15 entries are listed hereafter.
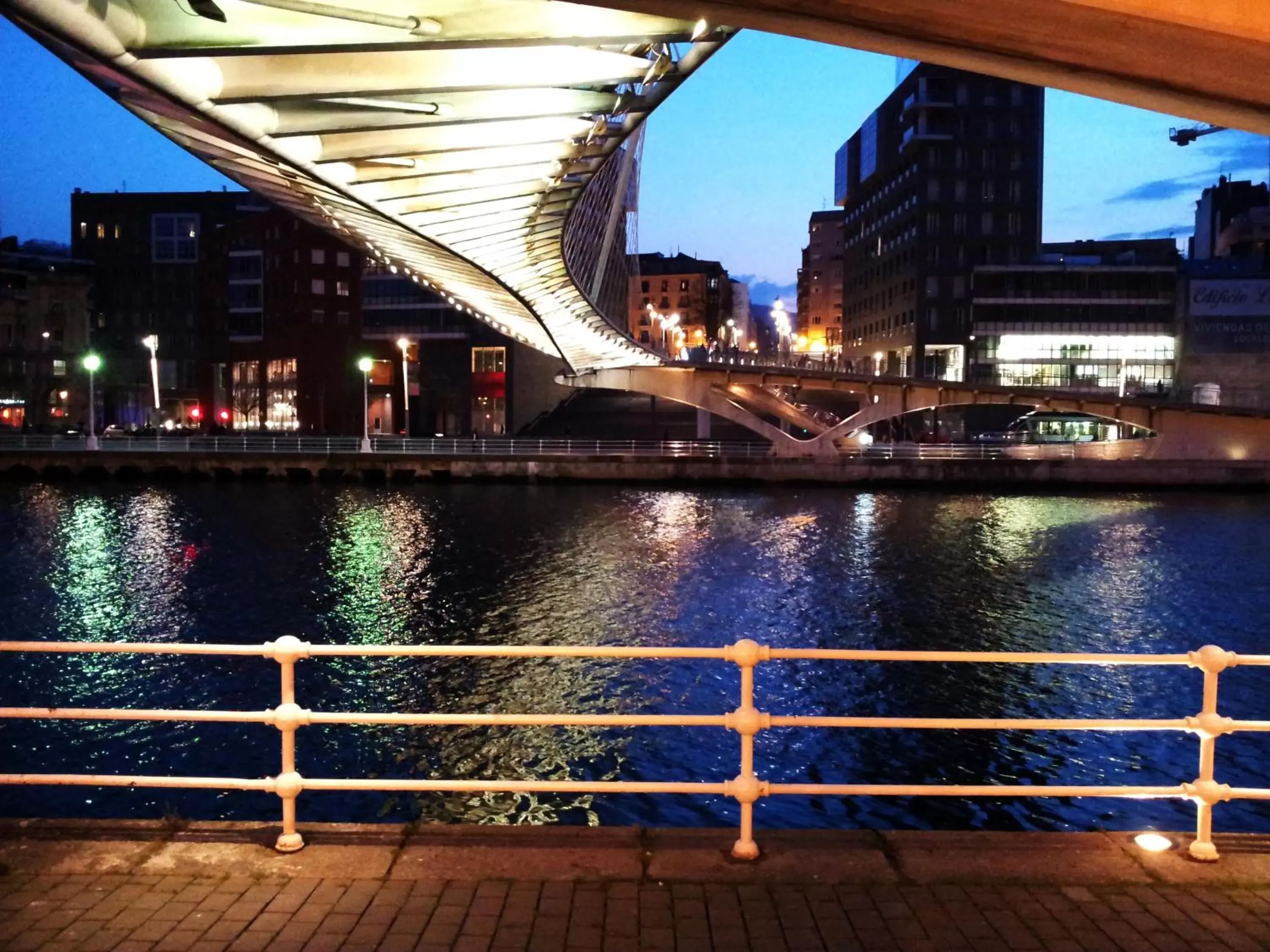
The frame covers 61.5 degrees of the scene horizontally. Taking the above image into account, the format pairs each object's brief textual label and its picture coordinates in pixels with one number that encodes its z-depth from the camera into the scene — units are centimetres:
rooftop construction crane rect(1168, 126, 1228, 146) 13275
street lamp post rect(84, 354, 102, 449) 5697
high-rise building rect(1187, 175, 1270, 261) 11206
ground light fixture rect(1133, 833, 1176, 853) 497
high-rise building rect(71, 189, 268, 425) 9250
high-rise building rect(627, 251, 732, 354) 16312
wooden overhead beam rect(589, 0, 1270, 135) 443
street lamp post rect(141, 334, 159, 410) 6179
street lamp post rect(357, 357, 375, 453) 5609
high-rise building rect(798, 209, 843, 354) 16338
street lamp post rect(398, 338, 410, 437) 6738
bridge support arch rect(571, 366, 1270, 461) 5428
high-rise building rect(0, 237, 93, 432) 8488
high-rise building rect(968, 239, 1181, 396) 7956
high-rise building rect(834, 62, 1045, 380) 8538
